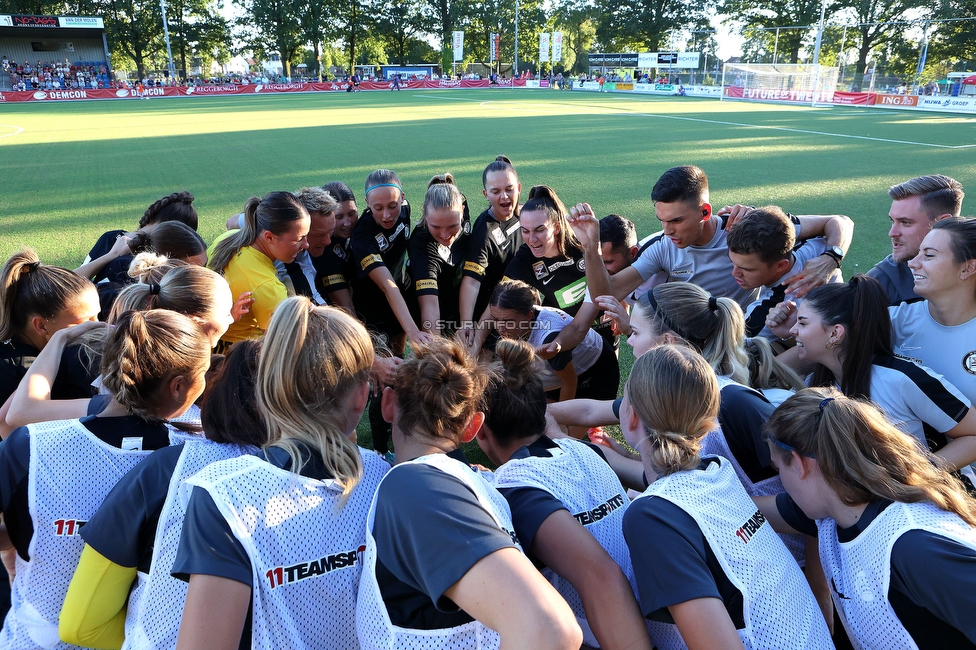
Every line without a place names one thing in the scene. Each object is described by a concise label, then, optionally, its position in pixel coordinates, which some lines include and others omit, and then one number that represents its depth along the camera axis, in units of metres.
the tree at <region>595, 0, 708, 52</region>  70.38
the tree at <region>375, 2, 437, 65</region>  70.62
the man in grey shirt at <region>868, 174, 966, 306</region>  3.73
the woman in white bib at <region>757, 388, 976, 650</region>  1.61
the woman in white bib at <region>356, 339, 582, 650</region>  1.29
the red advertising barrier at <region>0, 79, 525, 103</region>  37.69
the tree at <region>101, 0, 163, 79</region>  59.58
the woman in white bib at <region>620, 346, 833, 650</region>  1.57
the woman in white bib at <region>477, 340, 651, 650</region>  1.65
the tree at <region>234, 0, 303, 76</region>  64.25
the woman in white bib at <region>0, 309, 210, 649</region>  1.86
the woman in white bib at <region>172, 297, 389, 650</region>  1.44
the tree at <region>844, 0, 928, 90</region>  56.12
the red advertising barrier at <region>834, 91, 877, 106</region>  35.69
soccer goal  37.31
